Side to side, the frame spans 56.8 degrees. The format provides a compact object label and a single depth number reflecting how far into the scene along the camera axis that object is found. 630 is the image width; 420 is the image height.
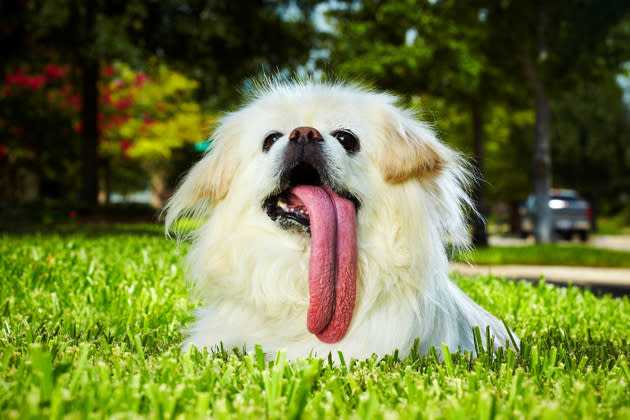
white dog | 2.68
